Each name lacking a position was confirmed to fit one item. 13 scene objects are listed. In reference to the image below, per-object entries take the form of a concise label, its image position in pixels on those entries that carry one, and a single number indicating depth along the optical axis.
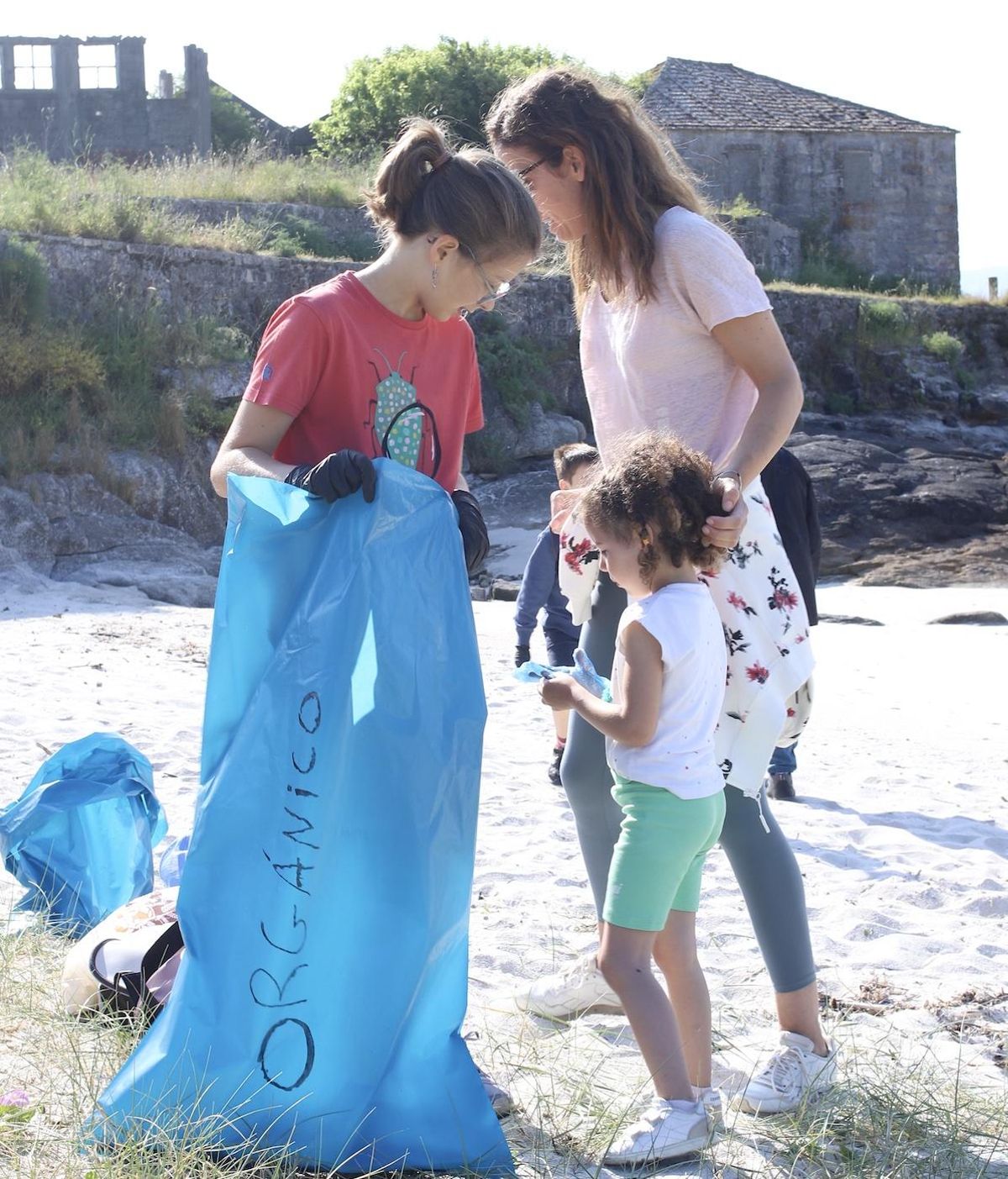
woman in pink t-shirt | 2.28
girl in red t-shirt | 2.20
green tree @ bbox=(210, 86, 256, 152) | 33.34
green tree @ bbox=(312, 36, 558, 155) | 29.14
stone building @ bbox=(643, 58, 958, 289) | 28.62
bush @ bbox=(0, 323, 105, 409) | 12.48
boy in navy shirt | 5.16
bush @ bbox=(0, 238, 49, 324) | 13.02
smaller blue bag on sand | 3.10
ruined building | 29.70
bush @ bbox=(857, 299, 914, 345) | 22.89
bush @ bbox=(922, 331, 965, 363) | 23.48
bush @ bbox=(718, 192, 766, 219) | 25.69
